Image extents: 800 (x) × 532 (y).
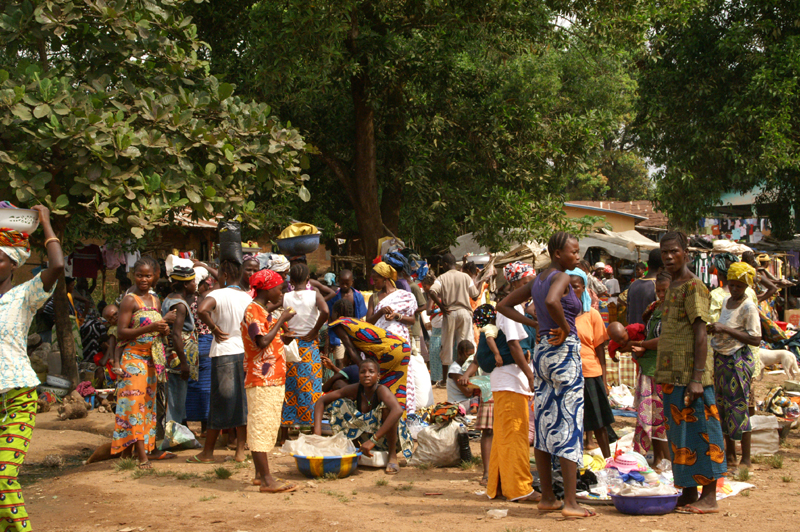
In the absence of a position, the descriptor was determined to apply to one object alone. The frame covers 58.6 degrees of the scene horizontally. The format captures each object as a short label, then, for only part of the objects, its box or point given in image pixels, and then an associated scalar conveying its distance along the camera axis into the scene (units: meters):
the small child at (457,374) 7.04
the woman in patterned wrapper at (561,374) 4.72
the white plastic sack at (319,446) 6.14
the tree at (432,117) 11.01
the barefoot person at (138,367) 6.39
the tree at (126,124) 5.56
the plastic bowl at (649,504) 4.83
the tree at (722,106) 15.23
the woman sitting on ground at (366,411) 6.39
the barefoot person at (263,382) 5.43
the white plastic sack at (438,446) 6.49
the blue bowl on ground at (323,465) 6.02
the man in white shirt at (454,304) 10.43
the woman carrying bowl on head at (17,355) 3.91
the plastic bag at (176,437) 7.18
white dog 9.15
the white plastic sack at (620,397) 9.14
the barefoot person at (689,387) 4.75
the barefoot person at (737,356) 5.91
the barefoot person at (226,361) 6.52
